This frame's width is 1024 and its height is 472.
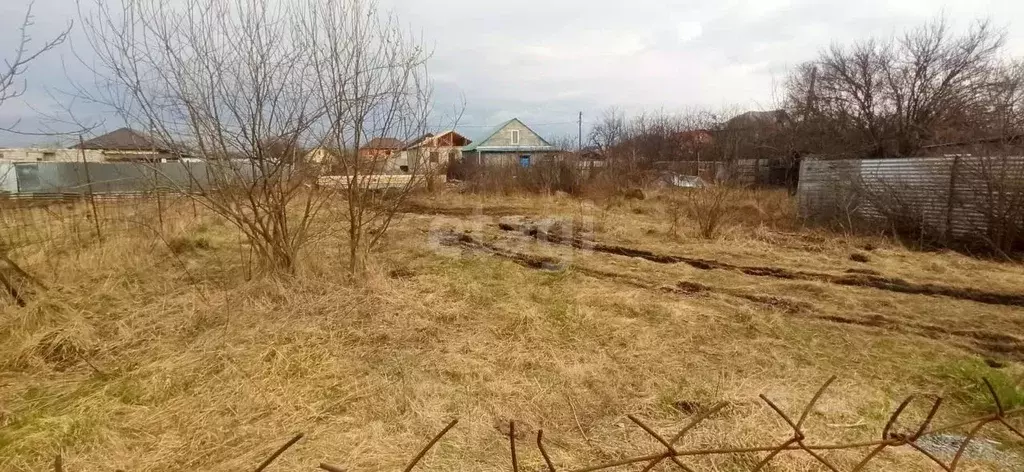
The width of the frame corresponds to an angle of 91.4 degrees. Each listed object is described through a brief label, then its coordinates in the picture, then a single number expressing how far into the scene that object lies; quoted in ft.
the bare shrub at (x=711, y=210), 27.40
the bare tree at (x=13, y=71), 12.06
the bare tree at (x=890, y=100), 46.37
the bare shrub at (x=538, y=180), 55.26
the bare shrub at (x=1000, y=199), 21.81
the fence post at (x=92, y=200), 19.87
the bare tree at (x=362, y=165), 15.75
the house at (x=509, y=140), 112.57
